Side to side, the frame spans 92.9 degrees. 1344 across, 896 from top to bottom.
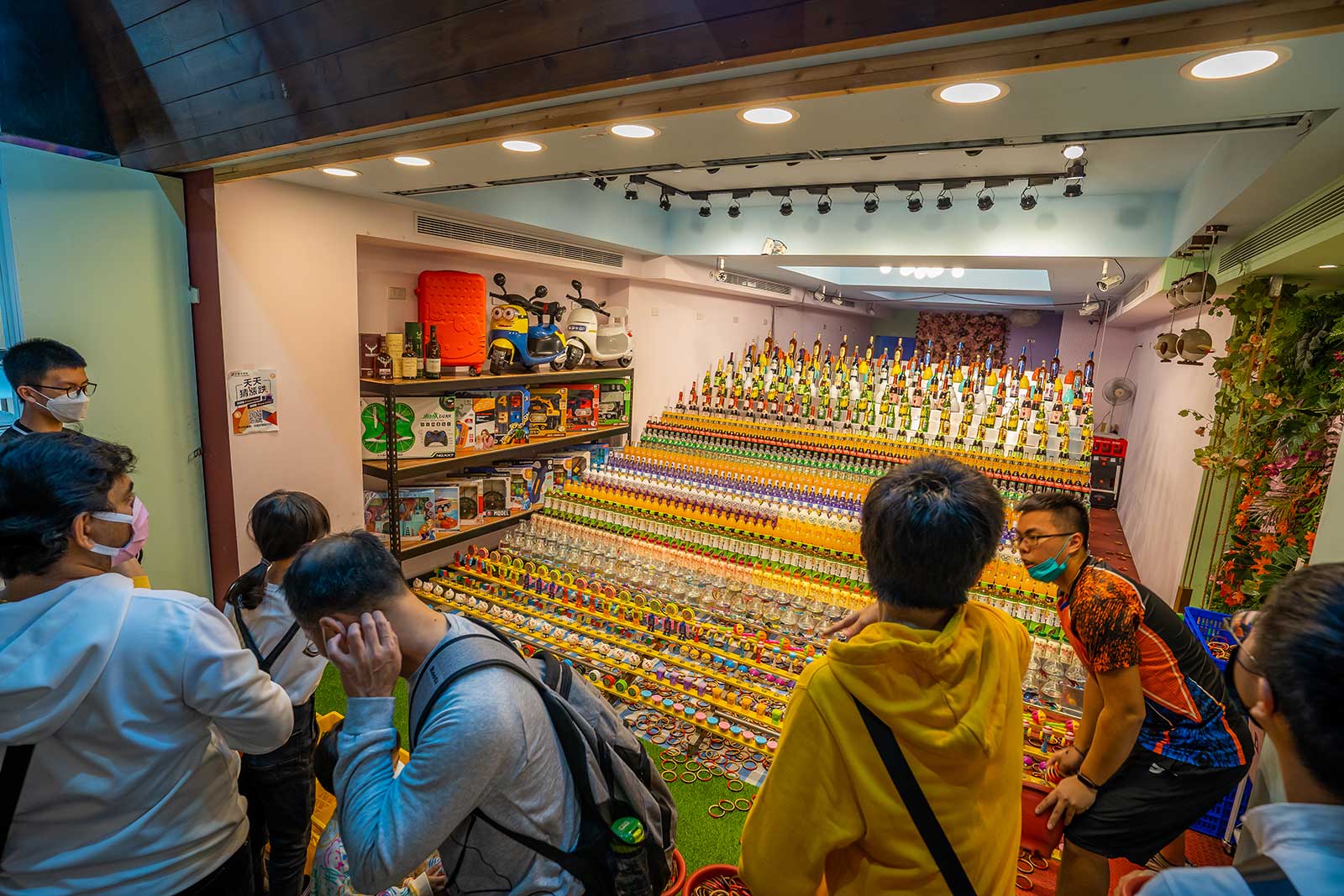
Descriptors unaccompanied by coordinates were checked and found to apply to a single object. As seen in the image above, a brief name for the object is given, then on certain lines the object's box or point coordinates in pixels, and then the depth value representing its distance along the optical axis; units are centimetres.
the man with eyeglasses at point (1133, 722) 185
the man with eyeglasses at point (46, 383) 239
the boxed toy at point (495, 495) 514
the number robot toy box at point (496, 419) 500
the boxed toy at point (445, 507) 476
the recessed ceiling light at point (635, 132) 242
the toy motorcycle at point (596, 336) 604
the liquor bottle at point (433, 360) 453
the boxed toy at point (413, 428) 444
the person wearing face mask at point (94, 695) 114
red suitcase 473
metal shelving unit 433
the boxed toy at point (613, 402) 656
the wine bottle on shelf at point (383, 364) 437
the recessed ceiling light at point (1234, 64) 155
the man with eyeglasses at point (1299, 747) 76
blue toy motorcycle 514
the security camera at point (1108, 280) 534
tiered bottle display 310
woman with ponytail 180
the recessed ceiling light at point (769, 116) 211
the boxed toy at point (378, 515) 450
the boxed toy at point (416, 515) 460
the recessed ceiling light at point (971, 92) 183
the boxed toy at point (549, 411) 585
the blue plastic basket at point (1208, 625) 297
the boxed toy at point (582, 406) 629
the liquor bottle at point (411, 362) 438
